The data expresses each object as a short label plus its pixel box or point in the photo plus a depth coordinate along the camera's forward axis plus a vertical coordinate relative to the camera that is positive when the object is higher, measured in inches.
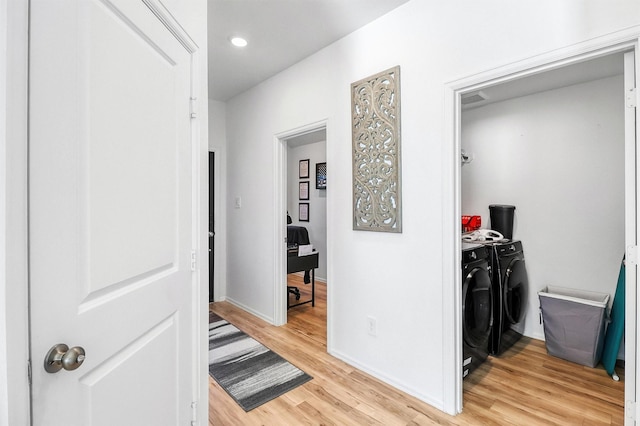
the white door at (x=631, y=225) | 54.2 -2.0
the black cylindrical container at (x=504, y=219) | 120.4 -2.1
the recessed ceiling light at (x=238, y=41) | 98.4 +54.5
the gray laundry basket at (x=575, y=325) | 94.7 -34.7
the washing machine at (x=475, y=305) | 83.9 -25.9
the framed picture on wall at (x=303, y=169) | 210.2 +29.7
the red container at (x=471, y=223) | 126.2 -3.9
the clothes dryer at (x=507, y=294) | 101.8 -27.6
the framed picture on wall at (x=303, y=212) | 212.1 +0.7
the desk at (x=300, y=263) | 138.9 -22.6
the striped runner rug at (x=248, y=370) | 81.0 -46.2
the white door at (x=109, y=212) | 28.3 +0.1
